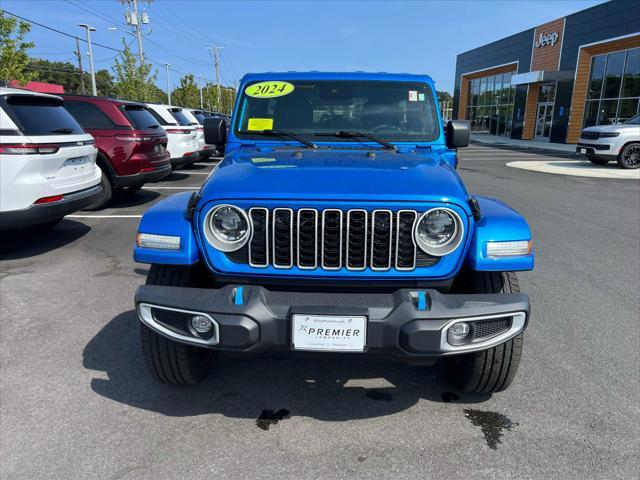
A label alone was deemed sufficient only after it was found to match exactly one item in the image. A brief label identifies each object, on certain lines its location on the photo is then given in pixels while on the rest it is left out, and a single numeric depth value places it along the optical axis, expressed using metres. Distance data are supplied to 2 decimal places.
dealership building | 23.19
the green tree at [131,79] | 26.62
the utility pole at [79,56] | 64.99
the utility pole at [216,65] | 67.63
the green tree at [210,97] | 57.58
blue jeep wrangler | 2.19
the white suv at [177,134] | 11.54
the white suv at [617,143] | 14.96
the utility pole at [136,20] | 34.44
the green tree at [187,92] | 49.12
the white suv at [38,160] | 4.95
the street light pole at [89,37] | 34.28
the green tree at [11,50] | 12.84
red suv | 8.01
